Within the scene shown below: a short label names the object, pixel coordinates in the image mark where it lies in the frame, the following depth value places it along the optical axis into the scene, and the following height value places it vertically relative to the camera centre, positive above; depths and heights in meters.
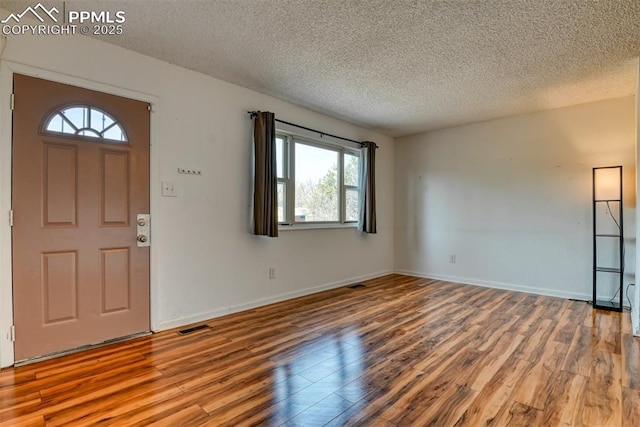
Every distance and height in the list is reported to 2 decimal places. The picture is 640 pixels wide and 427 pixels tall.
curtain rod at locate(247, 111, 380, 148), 3.80 +1.21
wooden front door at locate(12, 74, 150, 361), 2.42 +0.00
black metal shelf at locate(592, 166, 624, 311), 3.83 -0.37
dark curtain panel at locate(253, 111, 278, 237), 3.71 +0.44
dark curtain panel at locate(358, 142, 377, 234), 5.32 +0.35
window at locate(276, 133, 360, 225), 4.31 +0.49
